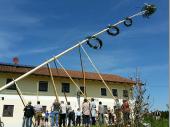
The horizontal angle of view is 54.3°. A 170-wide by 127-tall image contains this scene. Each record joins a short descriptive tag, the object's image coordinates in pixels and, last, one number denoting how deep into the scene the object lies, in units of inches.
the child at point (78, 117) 501.4
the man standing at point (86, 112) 350.5
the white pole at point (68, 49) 330.5
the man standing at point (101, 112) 407.8
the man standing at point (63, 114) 370.1
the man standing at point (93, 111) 363.1
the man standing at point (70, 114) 401.9
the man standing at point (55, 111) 351.2
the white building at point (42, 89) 644.4
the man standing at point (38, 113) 417.5
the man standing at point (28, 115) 343.7
